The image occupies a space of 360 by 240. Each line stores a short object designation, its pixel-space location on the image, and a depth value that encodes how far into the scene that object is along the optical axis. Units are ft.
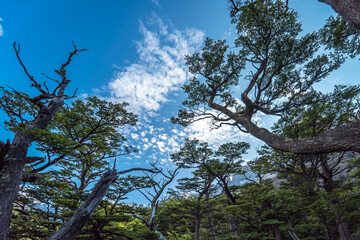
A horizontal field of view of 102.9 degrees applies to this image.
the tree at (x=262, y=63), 16.99
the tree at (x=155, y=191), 21.11
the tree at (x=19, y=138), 14.96
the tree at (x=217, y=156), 36.81
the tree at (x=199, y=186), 38.56
